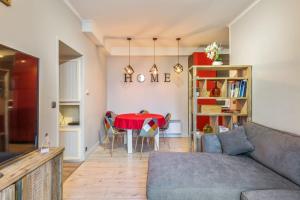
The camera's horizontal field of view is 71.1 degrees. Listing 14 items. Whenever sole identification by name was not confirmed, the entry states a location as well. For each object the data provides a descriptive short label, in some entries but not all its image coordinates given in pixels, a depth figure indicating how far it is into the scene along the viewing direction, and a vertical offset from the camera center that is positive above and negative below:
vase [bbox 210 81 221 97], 3.69 +0.13
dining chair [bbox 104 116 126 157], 4.67 -0.61
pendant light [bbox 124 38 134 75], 5.77 +0.84
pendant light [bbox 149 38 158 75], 5.91 +0.85
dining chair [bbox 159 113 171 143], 5.17 -0.62
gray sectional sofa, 1.87 -0.76
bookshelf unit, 3.44 +0.07
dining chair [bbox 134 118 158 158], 4.30 -0.58
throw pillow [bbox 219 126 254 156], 2.78 -0.59
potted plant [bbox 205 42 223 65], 3.66 +0.81
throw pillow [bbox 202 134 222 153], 3.04 -0.65
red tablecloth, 4.48 -0.49
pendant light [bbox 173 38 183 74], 5.82 +0.87
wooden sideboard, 1.37 -0.59
